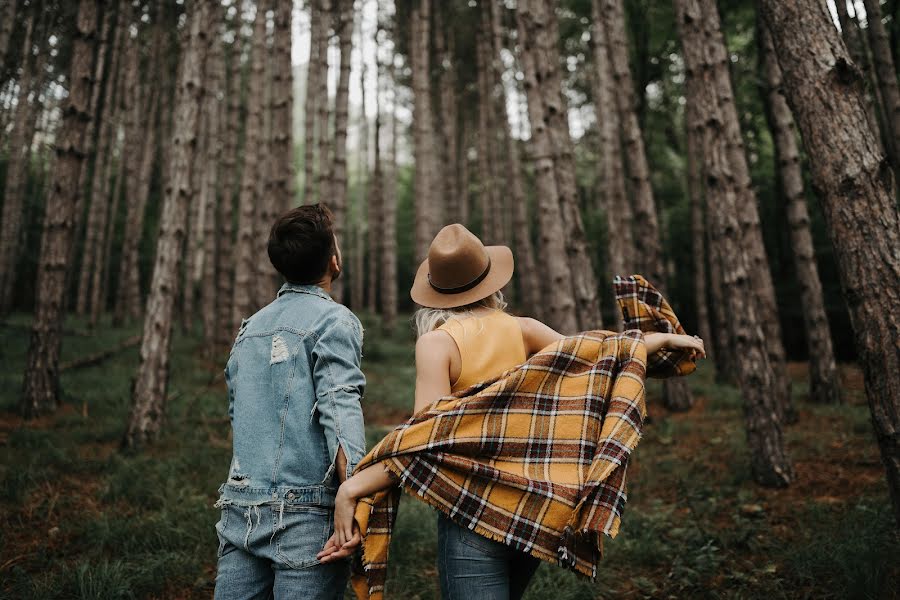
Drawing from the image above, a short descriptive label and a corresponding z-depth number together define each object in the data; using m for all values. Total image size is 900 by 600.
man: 1.83
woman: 1.75
